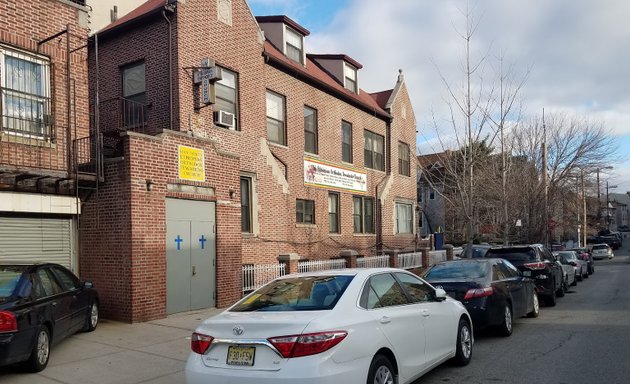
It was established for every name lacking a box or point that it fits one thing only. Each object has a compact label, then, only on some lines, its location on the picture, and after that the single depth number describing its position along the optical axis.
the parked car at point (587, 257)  25.50
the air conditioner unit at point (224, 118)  14.04
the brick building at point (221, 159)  10.30
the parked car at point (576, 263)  20.48
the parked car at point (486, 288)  8.51
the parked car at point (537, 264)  13.37
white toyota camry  4.27
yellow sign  11.18
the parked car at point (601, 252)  47.41
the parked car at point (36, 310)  6.04
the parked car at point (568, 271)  18.46
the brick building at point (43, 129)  9.38
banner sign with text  18.73
